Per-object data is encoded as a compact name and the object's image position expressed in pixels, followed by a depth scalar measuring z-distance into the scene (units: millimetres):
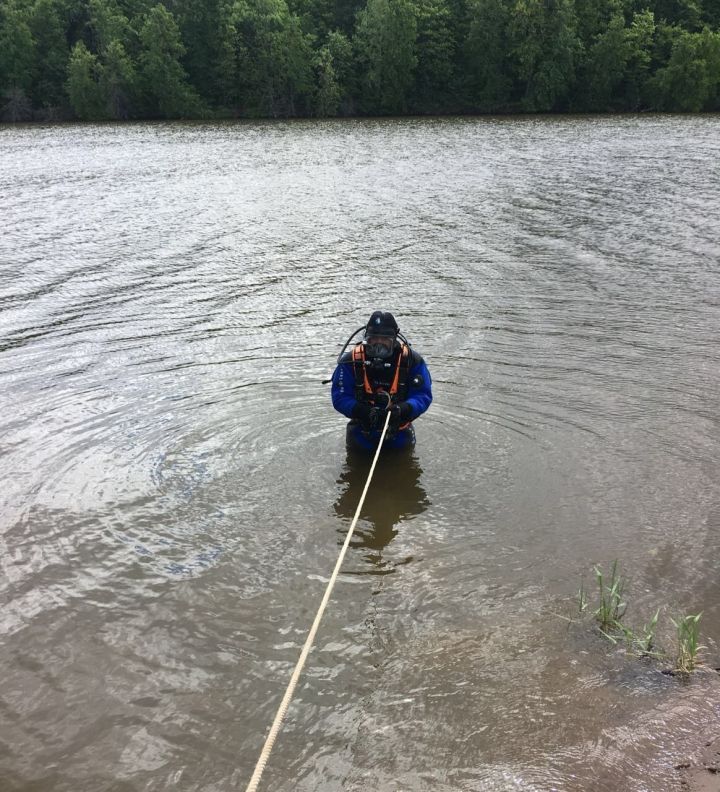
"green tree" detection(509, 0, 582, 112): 64562
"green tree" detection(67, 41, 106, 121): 66938
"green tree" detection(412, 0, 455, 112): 70000
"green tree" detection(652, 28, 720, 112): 59000
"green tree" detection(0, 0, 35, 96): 70188
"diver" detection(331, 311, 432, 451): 7332
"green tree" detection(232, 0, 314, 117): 68438
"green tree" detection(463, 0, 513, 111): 67938
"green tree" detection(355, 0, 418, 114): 68312
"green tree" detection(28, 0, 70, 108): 71250
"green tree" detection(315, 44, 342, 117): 66938
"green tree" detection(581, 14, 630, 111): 63375
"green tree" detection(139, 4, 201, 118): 68688
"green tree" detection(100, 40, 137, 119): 67000
